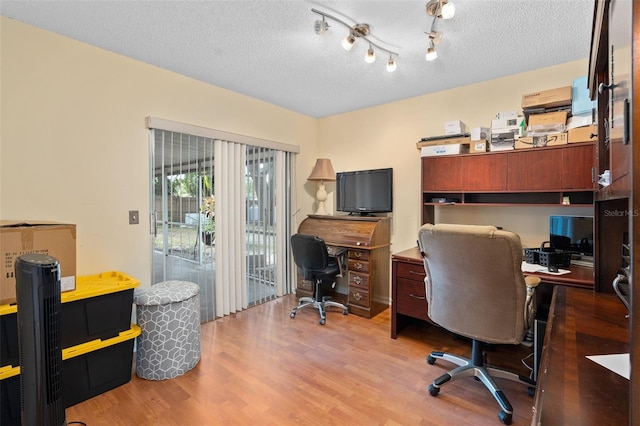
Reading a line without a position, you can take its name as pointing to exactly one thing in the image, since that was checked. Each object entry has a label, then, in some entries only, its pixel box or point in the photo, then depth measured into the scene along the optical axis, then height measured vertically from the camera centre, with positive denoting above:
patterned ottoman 2.15 -0.88
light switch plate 2.58 -0.05
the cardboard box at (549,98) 2.35 +0.91
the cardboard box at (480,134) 2.80 +0.72
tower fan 1.08 -0.47
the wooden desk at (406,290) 2.59 -0.70
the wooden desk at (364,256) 3.26 -0.51
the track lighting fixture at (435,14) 1.64 +1.16
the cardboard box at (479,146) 2.76 +0.60
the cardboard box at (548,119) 2.38 +0.74
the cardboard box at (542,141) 2.35 +0.57
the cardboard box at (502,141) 2.62 +0.61
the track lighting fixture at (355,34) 1.93 +1.23
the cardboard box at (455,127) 2.93 +0.83
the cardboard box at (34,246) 1.67 -0.20
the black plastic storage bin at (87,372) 1.67 -1.02
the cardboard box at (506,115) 2.65 +0.86
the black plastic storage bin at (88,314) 1.67 -0.65
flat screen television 3.54 +0.24
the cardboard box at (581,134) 2.21 +0.57
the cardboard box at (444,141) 2.88 +0.69
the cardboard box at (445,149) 2.88 +0.60
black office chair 3.07 -0.58
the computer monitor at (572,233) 2.27 -0.19
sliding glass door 2.81 -0.07
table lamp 3.93 +0.47
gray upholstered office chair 1.67 -0.47
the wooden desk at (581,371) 0.75 -0.50
